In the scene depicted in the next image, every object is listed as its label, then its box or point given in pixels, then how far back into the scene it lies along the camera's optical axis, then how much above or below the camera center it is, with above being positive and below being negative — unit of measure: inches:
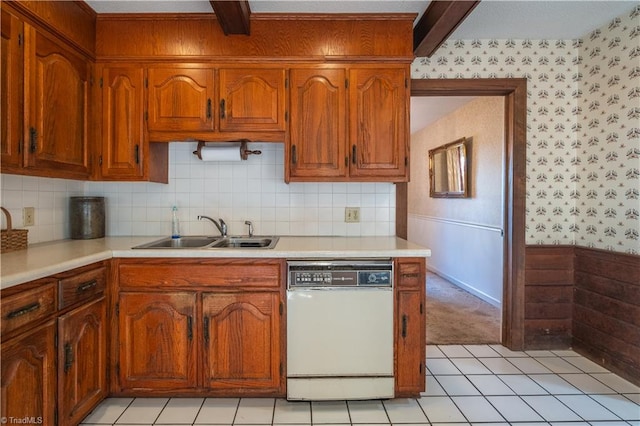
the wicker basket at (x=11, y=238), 70.0 -5.4
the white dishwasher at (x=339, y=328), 75.5 -25.2
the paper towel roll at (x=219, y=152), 91.2 +15.6
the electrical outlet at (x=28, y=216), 79.7 -0.9
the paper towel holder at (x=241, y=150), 91.6 +16.4
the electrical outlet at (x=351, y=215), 101.2 -0.9
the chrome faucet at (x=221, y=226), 97.7 -3.9
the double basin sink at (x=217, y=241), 92.0 -7.9
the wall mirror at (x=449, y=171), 174.1 +22.6
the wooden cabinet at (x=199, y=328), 75.8 -25.2
